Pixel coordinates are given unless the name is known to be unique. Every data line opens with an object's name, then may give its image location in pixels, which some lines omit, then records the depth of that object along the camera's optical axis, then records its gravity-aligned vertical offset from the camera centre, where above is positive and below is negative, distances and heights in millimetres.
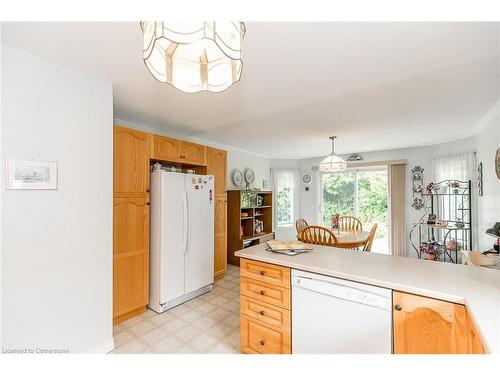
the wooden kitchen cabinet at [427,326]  1056 -678
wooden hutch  4215 -617
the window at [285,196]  5989 -193
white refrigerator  2545 -609
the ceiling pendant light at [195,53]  699 +486
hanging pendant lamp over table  3469 +377
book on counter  1826 -481
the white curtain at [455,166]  3670 +375
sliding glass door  5074 -215
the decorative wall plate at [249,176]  5064 +288
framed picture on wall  1414 +99
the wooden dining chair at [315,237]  3025 -678
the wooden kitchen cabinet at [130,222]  2271 -343
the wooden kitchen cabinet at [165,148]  2650 +498
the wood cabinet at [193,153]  3020 +498
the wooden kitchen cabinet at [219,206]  3506 -277
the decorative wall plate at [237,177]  4770 +250
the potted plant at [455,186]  3568 +35
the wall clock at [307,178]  5925 +279
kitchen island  942 -507
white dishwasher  1247 -771
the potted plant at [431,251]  3754 -1054
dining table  3080 -725
